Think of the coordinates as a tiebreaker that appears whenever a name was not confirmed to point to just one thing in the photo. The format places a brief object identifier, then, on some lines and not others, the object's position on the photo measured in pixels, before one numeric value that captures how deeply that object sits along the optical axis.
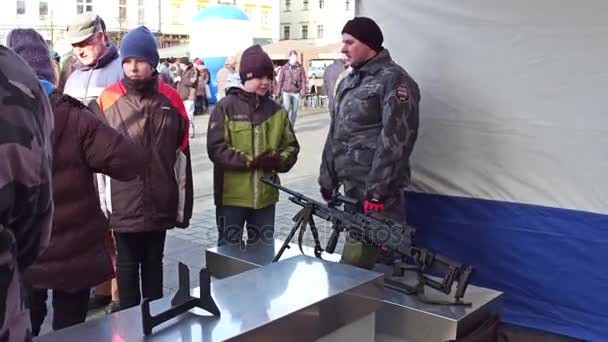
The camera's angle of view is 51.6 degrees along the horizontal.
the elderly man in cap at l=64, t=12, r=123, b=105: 3.62
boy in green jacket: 3.47
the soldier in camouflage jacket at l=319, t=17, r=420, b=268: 3.00
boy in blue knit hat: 3.08
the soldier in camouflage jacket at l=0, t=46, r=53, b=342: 1.10
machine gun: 2.64
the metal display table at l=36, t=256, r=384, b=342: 1.69
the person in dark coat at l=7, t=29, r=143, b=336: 2.35
